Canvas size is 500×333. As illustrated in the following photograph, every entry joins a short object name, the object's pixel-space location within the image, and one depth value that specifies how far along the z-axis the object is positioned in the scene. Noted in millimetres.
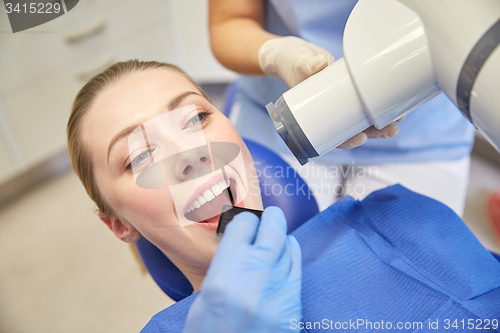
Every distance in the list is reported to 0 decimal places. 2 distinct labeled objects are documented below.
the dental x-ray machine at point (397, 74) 418
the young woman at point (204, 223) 610
